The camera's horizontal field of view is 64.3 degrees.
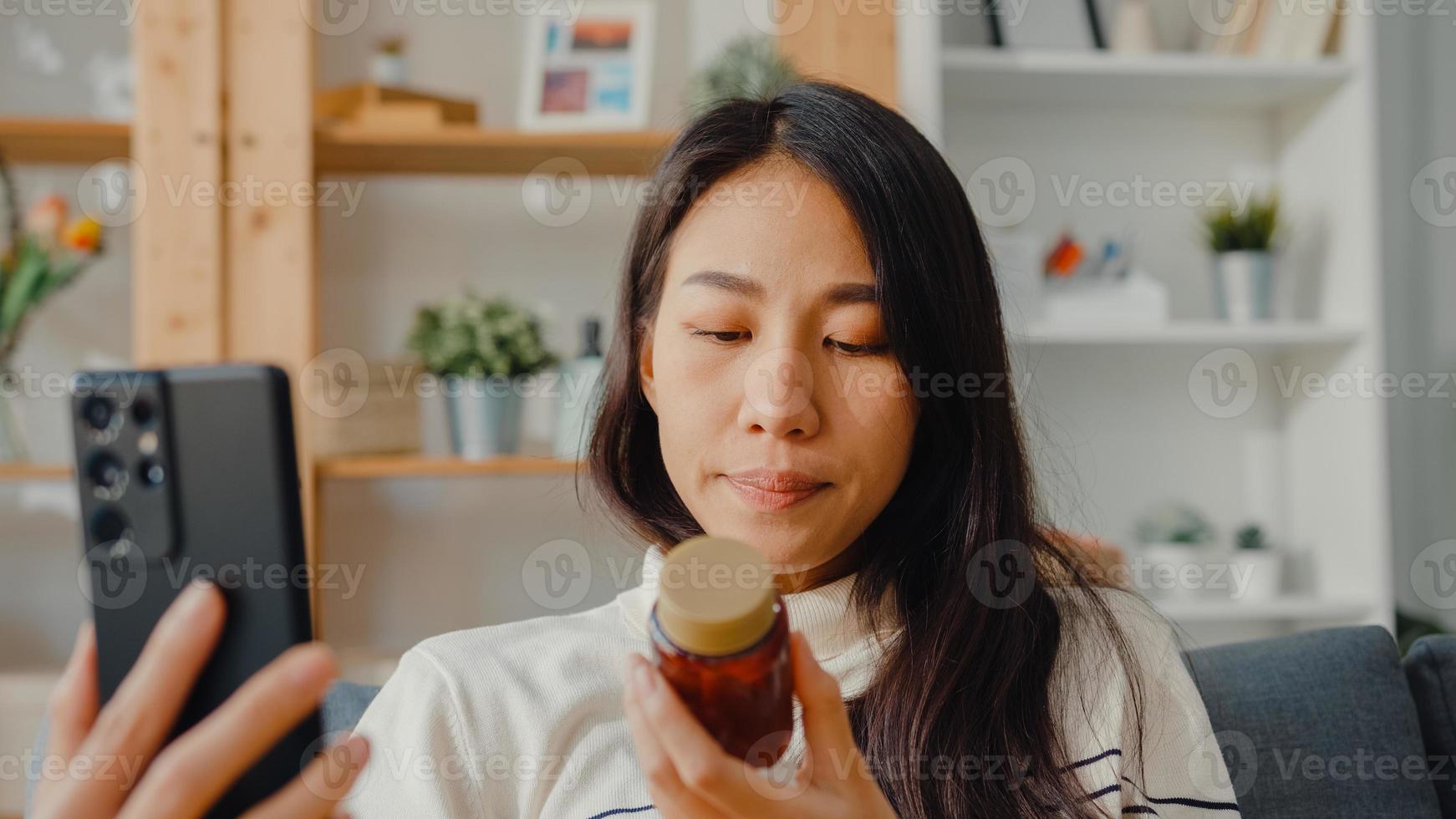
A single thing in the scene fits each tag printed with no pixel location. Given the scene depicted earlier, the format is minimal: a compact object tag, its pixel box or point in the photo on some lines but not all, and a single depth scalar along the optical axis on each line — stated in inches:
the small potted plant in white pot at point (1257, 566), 87.2
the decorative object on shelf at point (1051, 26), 86.0
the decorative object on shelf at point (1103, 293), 85.4
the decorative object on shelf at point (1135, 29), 87.2
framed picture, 83.1
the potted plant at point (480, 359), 79.3
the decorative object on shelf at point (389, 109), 80.2
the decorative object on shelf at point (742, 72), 79.0
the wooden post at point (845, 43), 81.7
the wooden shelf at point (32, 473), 74.9
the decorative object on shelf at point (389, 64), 82.8
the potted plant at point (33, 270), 78.7
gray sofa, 40.3
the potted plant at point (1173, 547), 86.4
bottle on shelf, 79.5
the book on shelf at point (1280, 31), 85.2
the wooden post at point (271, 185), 77.4
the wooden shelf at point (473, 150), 79.9
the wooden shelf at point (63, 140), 76.8
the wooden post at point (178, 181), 76.0
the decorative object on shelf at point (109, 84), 88.3
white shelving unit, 83.8
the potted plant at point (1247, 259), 86.7
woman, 32.9
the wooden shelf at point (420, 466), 77.7
